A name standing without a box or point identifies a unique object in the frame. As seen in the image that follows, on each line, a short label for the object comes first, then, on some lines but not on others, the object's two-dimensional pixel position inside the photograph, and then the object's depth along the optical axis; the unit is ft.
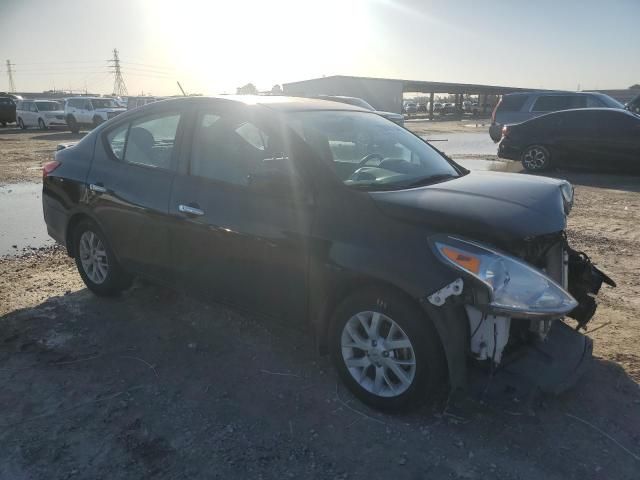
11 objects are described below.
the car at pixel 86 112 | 88.94
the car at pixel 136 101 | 86.38
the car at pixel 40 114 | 97.45
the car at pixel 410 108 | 221.33
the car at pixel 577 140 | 36.55
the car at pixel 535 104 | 50.75
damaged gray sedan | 8.66
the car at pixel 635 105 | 54.93
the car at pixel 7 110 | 103.91
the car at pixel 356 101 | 47.17
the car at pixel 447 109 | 209.46
